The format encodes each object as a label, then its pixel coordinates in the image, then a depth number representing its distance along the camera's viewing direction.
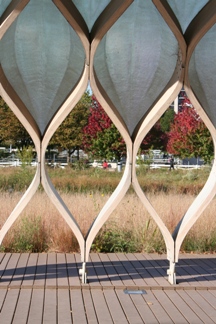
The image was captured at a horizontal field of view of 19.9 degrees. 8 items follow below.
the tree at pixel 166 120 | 57.06
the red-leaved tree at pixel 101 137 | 35.23
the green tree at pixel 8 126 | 35.47
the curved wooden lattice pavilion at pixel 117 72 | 7.12
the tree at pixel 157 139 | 40.97
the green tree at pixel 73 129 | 36.25
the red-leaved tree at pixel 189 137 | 33.56
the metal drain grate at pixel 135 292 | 6.94
